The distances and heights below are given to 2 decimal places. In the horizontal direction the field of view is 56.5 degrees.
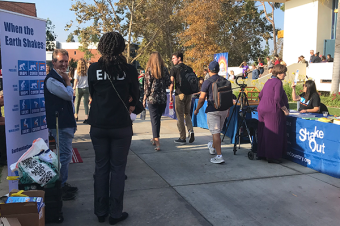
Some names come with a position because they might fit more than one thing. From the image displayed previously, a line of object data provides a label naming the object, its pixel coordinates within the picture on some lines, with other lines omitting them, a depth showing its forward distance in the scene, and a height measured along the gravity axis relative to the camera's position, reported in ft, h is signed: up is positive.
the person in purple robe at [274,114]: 18.38 -1.74
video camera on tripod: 19.86 -2.59
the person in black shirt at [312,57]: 67.46 +5.89
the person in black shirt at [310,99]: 21.07 -0.99
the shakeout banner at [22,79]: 12.16 +0.28
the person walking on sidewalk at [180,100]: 23.18 -1.12
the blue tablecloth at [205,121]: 24.00 -3.22
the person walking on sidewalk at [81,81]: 31.07 +0.41
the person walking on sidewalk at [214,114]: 18.61 -1.73
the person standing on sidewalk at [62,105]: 12.28 -0.78
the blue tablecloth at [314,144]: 16.24 -3.29
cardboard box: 9.43 -3.80
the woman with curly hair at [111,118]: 10.41 -1.11
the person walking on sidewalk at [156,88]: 20.80 -0.21
